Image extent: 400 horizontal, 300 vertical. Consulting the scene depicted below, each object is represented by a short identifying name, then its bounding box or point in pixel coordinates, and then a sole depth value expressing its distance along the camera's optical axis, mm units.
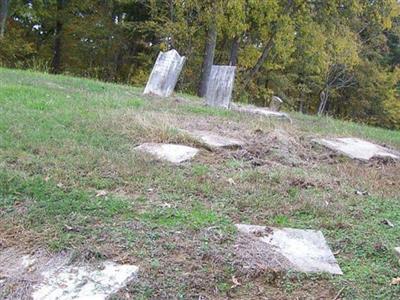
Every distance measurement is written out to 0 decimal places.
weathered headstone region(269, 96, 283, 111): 9533
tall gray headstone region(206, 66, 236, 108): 7172
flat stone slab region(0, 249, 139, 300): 1856
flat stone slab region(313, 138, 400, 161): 4551
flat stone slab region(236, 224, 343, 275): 2195
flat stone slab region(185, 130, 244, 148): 4156
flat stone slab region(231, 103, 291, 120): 6879
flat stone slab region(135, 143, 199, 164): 3672
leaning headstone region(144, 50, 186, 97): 7520
